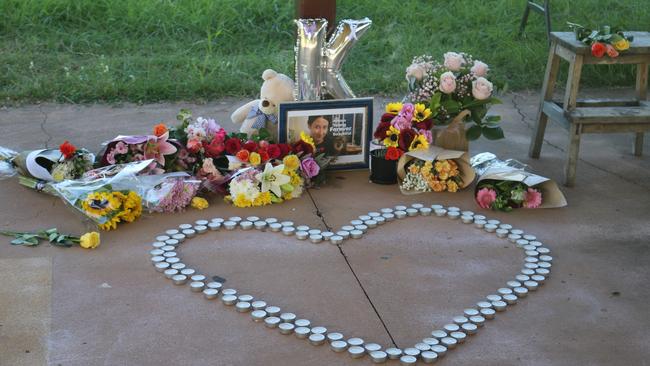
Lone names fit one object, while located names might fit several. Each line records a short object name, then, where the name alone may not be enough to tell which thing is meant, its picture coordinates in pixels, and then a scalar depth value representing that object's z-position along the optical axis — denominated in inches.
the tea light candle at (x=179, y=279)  129.0
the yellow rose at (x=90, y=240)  140.3
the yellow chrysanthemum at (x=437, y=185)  168.7
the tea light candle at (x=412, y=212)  158.1
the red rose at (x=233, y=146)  166.9
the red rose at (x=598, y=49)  171.6
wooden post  200.4
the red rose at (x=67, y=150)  164.6
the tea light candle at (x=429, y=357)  108.7
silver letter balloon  181.5
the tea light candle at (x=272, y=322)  116.6
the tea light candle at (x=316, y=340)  112.3
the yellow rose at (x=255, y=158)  163.2
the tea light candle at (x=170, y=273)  130.9
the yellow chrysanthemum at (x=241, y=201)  160.2
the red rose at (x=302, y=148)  169.3
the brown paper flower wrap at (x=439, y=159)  168.9
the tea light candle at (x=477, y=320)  118.6
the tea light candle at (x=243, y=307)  121.0
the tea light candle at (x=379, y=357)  108.0
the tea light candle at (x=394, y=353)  109.0
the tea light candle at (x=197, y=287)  126.7
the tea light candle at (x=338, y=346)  110.9
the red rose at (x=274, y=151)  164.5
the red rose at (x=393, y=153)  169.2
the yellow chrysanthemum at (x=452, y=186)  169.3
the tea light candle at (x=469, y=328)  116.3
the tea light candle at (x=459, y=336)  114.1
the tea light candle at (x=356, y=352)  109.3
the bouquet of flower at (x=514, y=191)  160.7
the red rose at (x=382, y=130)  171.9
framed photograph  174.1
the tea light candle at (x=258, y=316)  118.6
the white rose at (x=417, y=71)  176.0
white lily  161.2
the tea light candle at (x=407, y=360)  107.7
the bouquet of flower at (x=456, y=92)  171.3
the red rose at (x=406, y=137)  168.9
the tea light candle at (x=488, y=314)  120.9
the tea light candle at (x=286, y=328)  115.1
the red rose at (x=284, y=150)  166.4
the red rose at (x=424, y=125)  169.9
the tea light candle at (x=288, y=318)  117.7
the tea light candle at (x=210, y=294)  124.5
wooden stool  173.5
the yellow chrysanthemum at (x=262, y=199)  161.0
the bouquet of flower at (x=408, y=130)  169.0
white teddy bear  180.1
